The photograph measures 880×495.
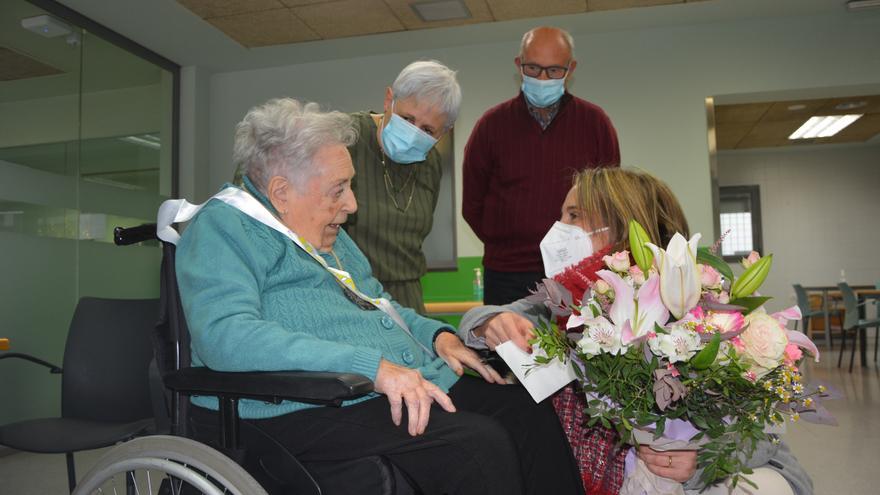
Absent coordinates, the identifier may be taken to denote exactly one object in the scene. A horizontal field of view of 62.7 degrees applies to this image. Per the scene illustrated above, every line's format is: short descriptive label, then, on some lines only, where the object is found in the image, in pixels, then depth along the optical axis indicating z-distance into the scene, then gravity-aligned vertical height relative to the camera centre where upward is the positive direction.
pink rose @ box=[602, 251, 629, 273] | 1.17 +0.01
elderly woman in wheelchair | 1.18 -0.13
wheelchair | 1.12 -0.30
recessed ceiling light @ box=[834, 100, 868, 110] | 8.02 +1.77
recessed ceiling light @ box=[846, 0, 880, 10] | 4.94 +1.78
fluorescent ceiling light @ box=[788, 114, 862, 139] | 8.90 +1.77
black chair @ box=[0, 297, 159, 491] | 2.71 -0.36
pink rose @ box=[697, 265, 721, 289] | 1.13 -0.02
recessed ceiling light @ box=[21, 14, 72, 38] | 4.52 +1.59
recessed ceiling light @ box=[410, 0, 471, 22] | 4.84 +1.76
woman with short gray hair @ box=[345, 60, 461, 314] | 2.14 +0.32
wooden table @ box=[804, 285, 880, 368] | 7.75 -0.44
